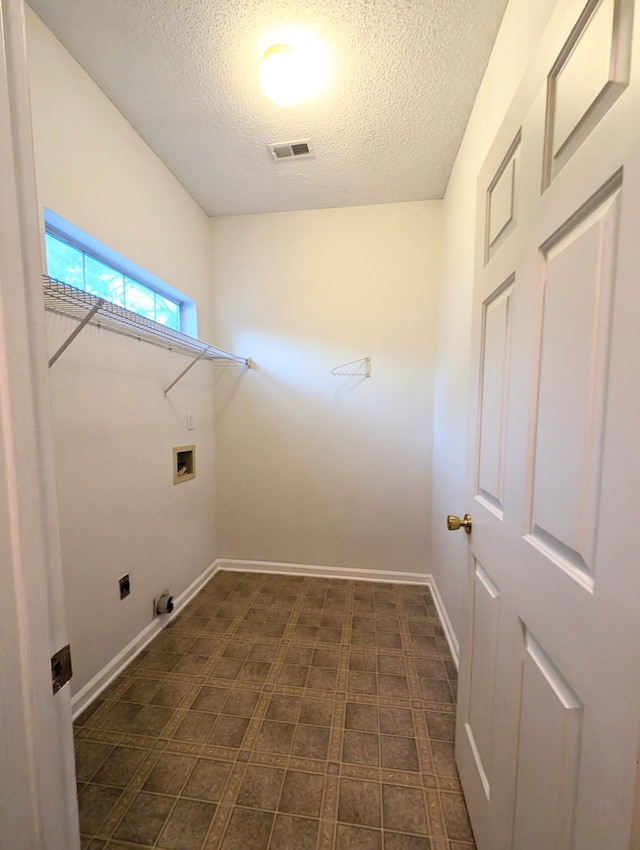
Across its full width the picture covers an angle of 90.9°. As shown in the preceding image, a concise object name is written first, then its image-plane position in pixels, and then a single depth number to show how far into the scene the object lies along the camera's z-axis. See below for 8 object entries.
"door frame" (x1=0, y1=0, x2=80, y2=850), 0.45
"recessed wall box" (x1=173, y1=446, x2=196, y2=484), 2.11
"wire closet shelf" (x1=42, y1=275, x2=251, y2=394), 1.10
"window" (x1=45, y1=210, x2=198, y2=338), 1.38
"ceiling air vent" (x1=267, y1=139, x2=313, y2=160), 1.77
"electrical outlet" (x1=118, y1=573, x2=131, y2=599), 1.64
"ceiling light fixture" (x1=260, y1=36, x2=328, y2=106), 1.29
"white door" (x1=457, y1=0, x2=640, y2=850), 0.43
